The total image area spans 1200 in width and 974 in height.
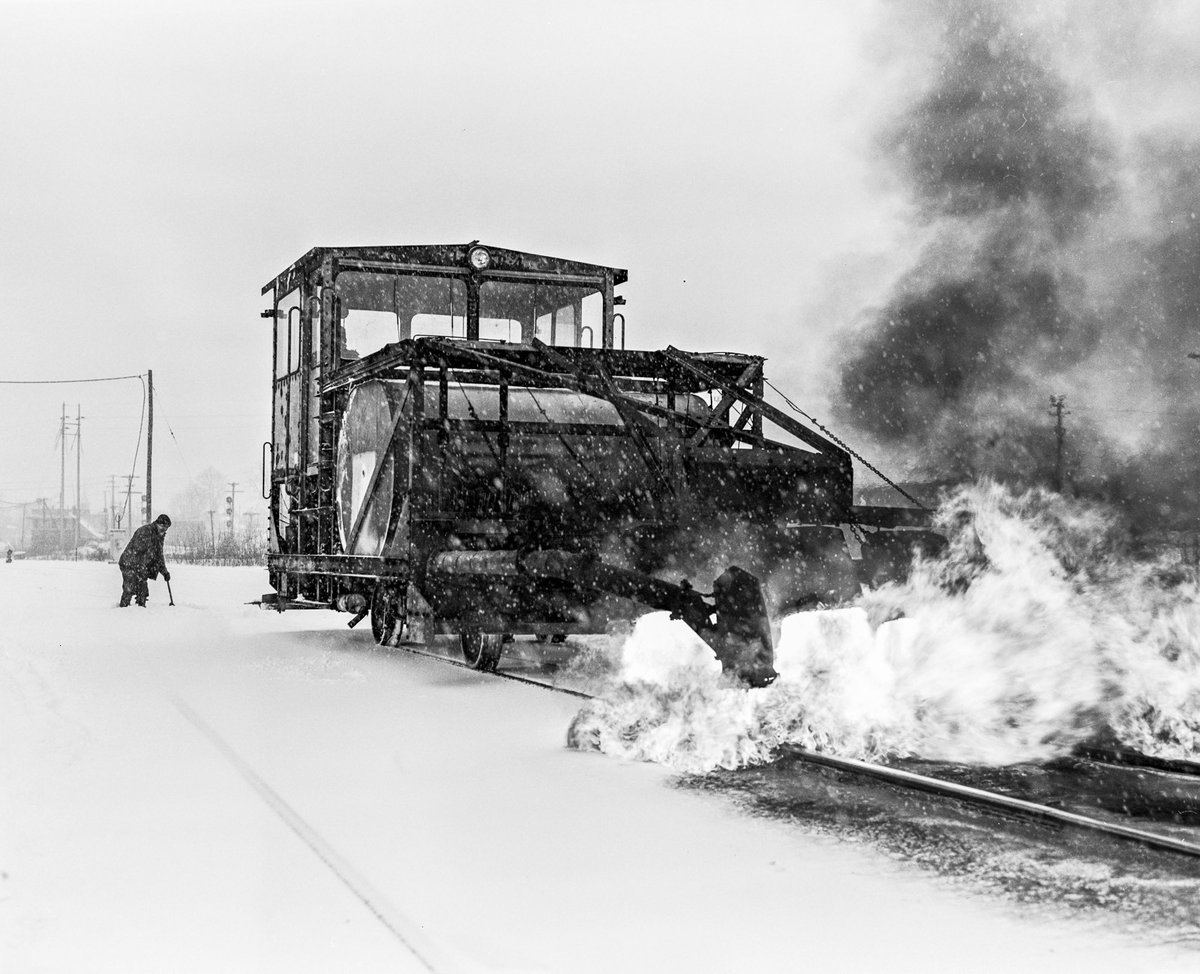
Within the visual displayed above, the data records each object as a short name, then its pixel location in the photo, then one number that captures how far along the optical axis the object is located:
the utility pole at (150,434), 43.16
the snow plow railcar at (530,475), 7.47
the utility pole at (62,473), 106.75
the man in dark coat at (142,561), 18.89
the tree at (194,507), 183.62
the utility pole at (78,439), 115.00
